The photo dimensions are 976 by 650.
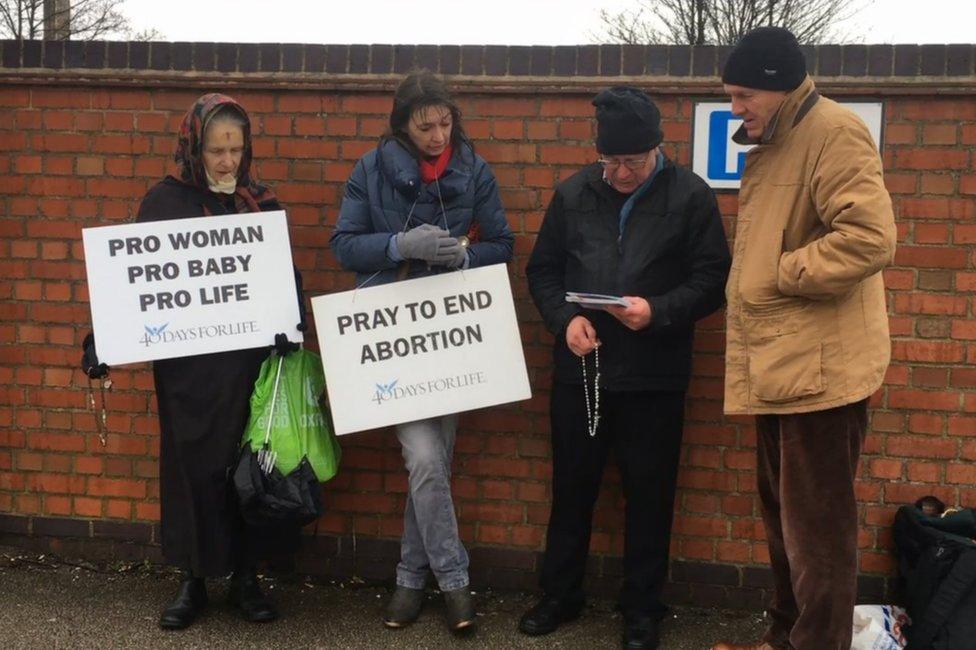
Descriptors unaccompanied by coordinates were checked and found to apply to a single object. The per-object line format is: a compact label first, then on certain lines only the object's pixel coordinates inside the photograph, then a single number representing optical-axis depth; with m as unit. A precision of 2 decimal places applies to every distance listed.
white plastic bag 3.63
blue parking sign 4.01
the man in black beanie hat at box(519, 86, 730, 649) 3.55
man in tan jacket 3.03
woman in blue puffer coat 3.68
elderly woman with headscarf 3.75
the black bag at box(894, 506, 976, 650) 3.42
